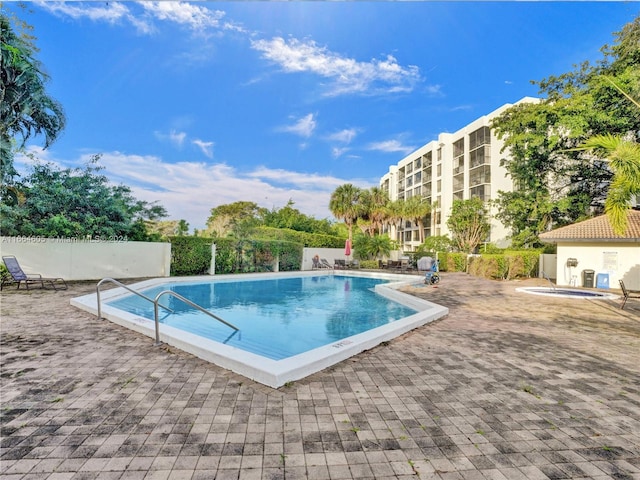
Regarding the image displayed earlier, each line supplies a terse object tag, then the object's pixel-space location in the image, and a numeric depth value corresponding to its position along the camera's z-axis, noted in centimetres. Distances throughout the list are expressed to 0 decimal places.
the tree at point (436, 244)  3076
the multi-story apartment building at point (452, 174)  3678
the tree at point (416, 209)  4353
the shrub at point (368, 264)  2807
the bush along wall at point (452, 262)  2519
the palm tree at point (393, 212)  3969
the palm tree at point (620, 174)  753
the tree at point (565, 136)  1931
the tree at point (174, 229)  1817
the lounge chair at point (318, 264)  2609
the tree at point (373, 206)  3703
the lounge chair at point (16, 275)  1084
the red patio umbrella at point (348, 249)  2658
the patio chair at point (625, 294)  945
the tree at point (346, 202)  3581
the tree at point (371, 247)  3038
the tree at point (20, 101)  1194
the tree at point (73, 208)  1387
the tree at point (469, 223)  3384
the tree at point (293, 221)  3972
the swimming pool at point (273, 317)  448
